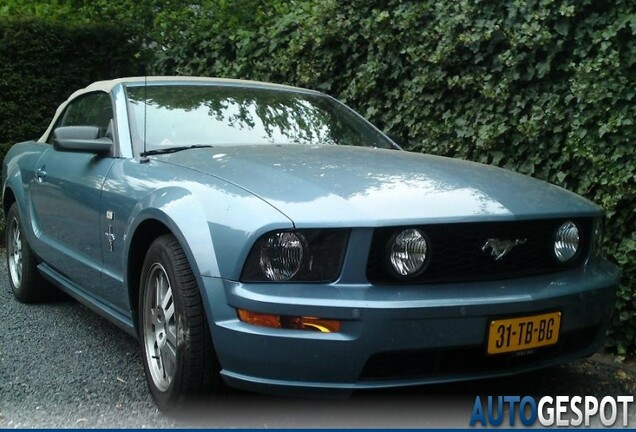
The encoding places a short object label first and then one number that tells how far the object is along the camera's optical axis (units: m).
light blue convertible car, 2.68
